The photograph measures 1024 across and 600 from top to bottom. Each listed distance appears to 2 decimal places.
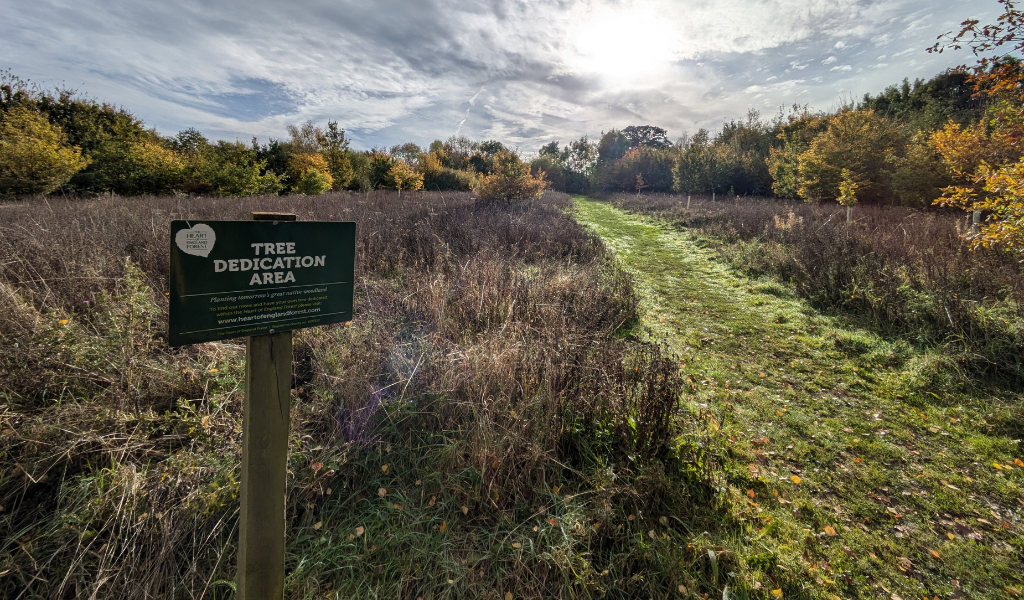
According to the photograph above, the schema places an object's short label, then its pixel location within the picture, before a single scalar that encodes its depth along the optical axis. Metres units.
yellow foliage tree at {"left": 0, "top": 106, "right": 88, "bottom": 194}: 13.62
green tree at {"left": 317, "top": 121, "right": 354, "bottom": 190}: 26.95
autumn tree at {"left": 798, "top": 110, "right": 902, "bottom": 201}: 18.25
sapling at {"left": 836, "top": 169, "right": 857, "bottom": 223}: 12.59
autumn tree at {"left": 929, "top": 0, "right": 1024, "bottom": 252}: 4.28
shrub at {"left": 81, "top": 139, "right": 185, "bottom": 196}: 18.08
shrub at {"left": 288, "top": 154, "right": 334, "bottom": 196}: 21.65
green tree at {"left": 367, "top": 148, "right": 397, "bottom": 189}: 31.25
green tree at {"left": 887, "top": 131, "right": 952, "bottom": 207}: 16.95
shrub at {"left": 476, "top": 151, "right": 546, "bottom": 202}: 16.30
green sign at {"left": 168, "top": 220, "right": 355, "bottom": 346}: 1.38
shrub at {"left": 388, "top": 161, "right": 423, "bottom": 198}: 28.22
